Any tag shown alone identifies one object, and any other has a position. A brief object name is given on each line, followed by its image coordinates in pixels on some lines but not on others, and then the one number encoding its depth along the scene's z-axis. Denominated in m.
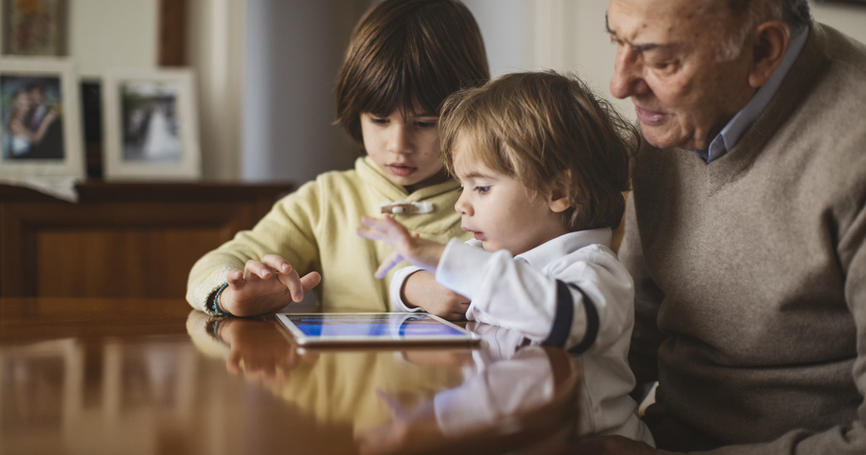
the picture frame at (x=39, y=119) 2.22
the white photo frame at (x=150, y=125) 2.32
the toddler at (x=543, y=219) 0.76
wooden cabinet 2.09
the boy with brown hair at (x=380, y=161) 1.26
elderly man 0.80
